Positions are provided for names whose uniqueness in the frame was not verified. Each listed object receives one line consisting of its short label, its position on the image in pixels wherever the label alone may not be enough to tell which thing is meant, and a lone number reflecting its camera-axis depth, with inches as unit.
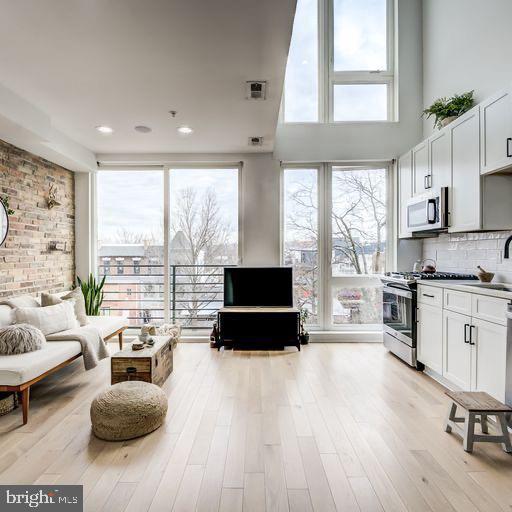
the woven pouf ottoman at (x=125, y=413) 84.4
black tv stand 164.6
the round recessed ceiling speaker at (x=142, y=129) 143.8
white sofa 92.7
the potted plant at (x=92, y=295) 175.0
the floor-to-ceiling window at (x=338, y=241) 184.5
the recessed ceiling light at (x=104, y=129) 144.6
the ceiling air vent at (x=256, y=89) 106.7
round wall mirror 128.3
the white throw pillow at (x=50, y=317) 121.3
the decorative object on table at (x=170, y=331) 171.8
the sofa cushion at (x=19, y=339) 102.8
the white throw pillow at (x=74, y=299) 137.0
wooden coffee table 111.4
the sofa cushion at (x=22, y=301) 125.2
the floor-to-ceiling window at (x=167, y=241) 186.1
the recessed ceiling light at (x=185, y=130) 144.6
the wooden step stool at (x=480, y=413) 80.2
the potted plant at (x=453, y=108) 134.3
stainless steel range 138.8
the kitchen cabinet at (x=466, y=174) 115.6
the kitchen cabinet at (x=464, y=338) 92.4
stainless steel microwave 133.3
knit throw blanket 121.5
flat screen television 173.5
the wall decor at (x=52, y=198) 159.3
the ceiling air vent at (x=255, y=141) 158.7
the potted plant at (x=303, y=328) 175.2
